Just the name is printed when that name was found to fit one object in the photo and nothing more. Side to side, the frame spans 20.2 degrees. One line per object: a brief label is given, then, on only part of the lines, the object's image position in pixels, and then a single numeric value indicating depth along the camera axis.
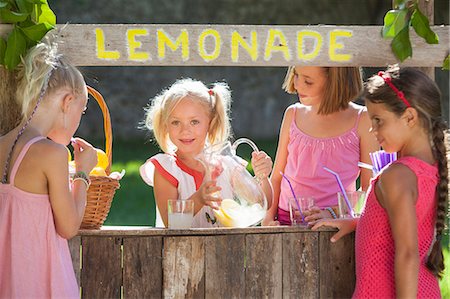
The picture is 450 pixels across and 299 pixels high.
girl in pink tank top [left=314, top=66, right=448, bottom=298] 3.71
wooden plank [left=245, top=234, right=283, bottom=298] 3.91
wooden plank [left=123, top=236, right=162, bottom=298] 3.83
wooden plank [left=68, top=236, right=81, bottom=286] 3.82
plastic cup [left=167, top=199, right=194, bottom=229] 3.88
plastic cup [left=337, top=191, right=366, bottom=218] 4.11
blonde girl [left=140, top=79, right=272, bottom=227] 4.24
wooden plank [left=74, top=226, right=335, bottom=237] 3.81
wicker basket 3.79
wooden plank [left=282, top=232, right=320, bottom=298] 3.94
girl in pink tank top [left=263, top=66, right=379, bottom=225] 4.62
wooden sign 3.84
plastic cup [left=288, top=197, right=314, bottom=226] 4.18
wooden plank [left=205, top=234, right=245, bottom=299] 3.87
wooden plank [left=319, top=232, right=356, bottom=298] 3.98
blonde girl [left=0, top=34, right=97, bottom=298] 3.47
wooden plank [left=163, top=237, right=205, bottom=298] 3.84
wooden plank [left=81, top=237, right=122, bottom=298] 3.83
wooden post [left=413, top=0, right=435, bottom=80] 4.11
